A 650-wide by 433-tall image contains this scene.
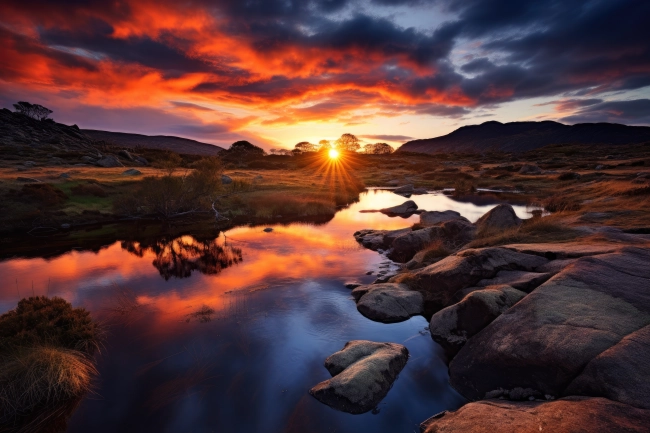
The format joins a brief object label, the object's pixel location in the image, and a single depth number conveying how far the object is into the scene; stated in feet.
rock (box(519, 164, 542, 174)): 249.73
